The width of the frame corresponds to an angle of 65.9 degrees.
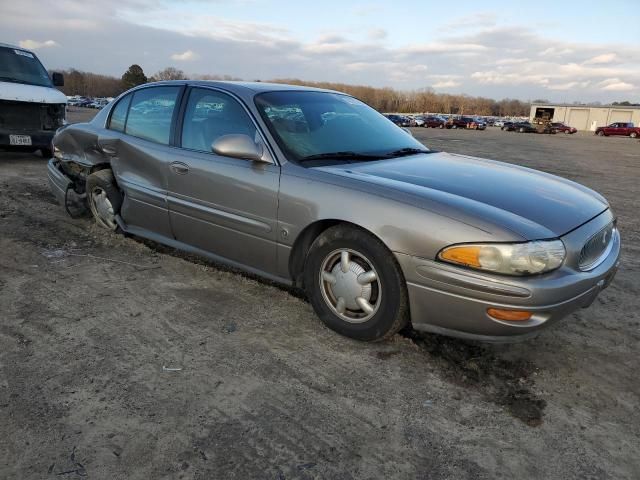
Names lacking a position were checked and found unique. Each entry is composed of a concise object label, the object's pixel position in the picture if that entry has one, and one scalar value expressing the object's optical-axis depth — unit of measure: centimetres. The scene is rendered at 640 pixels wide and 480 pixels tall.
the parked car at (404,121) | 5366
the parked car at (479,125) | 5641
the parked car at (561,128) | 5163
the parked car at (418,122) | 5692
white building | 7344
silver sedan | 254
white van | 870
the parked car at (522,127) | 5186
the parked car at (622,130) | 4859
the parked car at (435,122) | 5597
